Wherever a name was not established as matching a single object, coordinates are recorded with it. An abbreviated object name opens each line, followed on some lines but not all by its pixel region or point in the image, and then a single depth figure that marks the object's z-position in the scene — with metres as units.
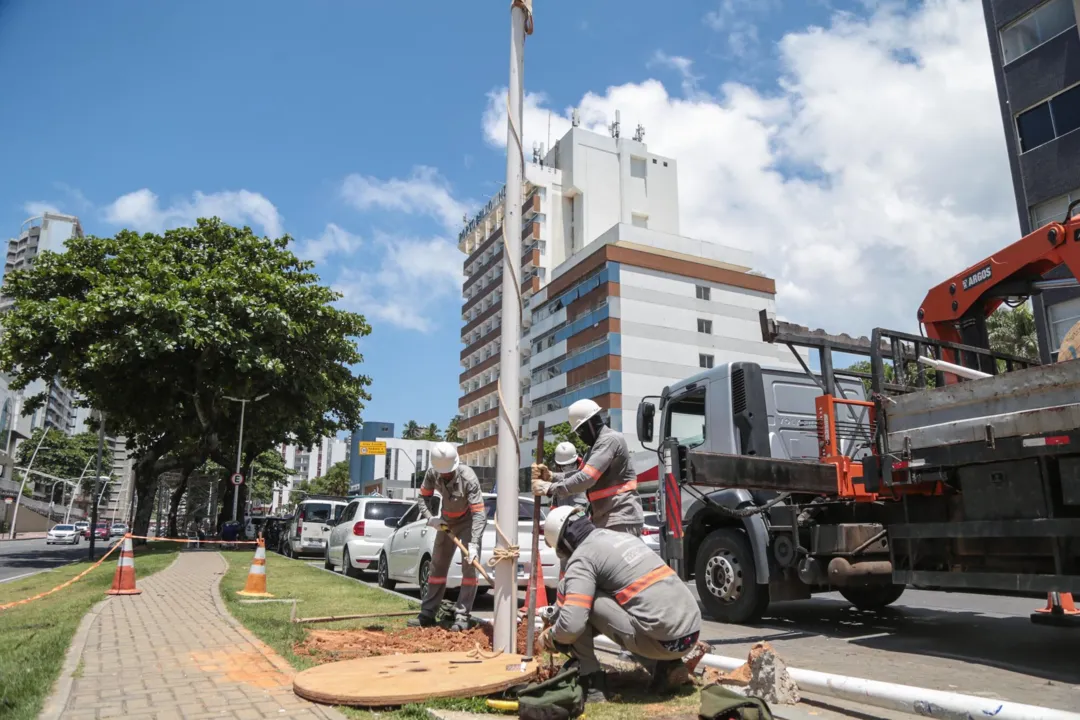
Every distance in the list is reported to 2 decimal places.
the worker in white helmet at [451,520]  7.39
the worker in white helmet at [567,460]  6.60
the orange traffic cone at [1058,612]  7.51
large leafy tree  21.69
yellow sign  71.19
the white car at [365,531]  14.80
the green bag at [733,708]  3.58
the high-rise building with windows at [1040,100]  22.05
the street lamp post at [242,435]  26.21
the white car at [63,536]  47.84
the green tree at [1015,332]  27.09
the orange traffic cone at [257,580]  10.30
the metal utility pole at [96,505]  23.26
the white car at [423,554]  9.77
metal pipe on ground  3.42
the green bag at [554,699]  3.93
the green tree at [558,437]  46.14
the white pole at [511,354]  5.46
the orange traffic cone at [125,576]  10.84
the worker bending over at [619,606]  4.32
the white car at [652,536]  12.00
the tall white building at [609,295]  58.56
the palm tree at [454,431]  84.11
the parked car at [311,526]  22.66
